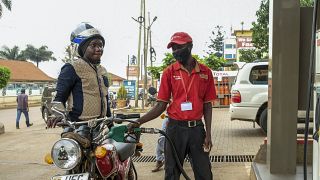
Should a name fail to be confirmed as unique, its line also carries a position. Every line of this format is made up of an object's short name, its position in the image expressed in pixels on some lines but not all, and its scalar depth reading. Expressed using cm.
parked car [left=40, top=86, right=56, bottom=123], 2187
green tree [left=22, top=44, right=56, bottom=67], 9150
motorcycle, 293
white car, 1071
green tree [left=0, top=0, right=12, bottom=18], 2817
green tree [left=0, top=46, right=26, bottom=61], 8279
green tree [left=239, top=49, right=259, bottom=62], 3388
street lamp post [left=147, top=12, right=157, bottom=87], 4149
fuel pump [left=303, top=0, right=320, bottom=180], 330
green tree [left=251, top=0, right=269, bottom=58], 2691
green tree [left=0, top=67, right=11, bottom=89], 3866
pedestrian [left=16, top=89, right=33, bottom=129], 1780
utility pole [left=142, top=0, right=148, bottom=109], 2947
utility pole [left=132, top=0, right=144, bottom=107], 2894
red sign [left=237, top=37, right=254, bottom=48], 4134
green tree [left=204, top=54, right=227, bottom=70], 3916
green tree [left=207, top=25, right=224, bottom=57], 7419
